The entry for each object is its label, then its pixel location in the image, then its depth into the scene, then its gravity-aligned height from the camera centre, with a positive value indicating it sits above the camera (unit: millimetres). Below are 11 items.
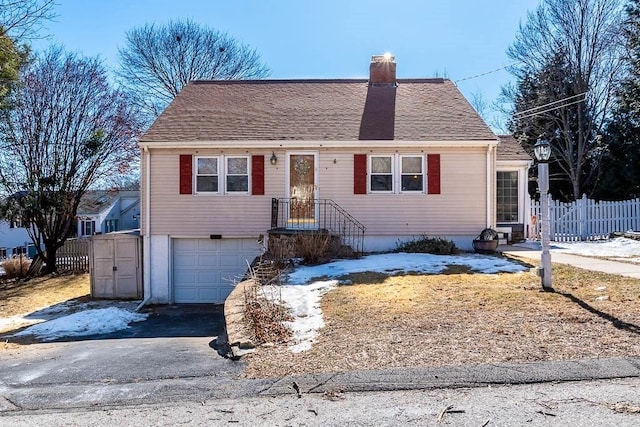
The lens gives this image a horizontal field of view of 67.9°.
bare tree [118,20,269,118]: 27328 +9059
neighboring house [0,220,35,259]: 29584 -1604
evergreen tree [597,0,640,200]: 22031 +3890
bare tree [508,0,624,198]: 24359 +7297
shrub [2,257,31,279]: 18656 -2056
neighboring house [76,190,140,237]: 28094 +224
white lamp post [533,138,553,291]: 7738 +184
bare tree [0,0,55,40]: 11383 +4922
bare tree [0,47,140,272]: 18656 +3019
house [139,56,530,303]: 13594 +740
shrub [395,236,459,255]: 12773 -899
